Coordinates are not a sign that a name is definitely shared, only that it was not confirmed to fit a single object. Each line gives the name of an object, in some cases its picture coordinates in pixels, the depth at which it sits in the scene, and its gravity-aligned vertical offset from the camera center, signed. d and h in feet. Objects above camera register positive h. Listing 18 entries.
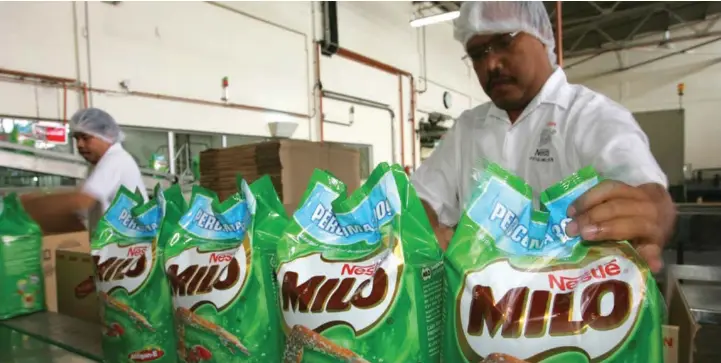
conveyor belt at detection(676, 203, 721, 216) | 9.82 -1.22
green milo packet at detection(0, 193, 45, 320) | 3.57 -0.71
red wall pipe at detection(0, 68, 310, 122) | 9.11 +1.76
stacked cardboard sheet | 9.41 +0.00
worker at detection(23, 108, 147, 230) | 5.28 -0.07
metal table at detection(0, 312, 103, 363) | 3.02 -1.16
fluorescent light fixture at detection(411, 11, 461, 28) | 16.47 +5.16
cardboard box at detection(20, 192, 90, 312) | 4.03 -0.67
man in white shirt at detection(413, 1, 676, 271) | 3.22 +0.27
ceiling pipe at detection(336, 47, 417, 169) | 17.92 +4.00
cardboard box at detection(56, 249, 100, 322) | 3.73 -0.96
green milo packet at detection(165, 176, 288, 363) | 1.99 -0.50
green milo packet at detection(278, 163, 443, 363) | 1.68 -0.43
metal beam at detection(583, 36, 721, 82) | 26.81 +5.65
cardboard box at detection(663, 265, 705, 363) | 1.87 -0.75
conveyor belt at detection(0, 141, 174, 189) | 7.70 +0.15
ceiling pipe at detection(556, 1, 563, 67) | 7.49 +2.12
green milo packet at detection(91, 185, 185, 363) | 2.42 -0.61
